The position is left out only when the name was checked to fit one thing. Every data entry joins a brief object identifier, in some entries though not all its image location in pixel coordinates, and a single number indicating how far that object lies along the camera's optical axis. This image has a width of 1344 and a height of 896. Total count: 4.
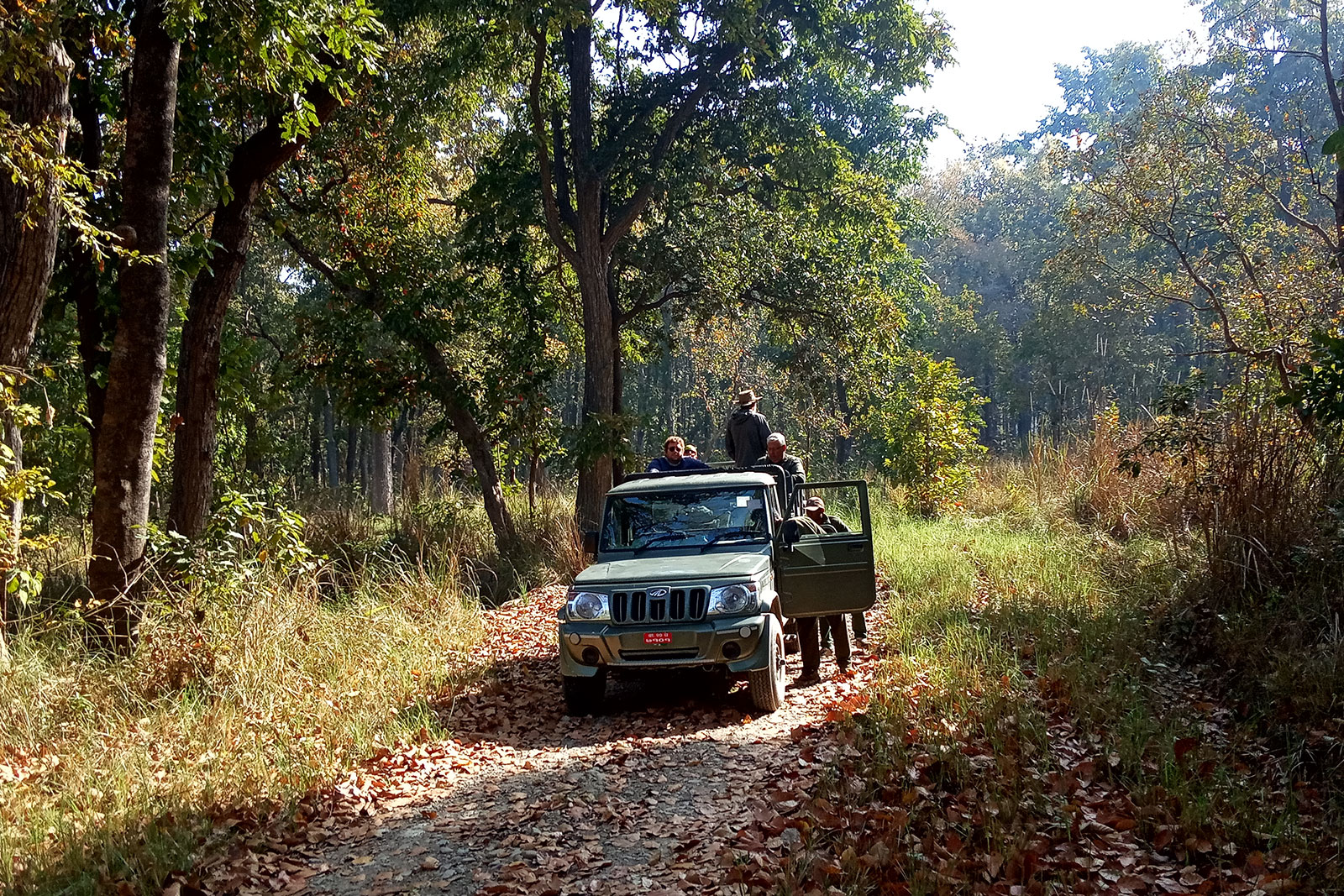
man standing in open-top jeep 11.17
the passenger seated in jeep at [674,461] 9.63
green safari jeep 6.93
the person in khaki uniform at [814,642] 8.12
